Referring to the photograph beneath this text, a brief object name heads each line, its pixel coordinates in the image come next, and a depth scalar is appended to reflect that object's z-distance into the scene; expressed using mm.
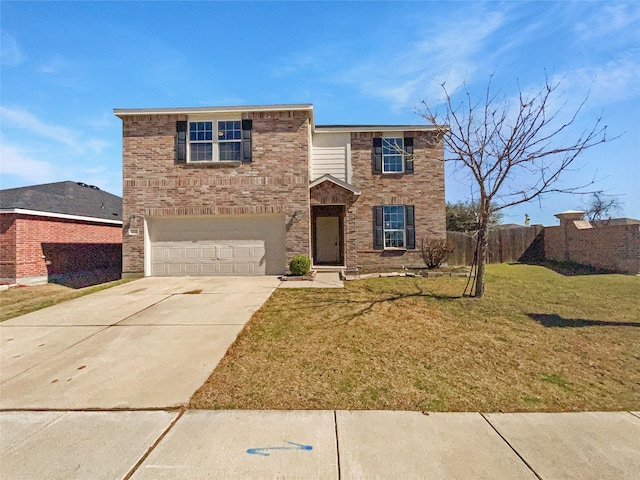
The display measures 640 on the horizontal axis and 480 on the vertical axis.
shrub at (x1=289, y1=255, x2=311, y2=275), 10898
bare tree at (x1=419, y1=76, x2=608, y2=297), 7242
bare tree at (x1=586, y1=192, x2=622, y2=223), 25406
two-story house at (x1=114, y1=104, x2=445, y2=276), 11797
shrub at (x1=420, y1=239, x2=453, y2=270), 12125
